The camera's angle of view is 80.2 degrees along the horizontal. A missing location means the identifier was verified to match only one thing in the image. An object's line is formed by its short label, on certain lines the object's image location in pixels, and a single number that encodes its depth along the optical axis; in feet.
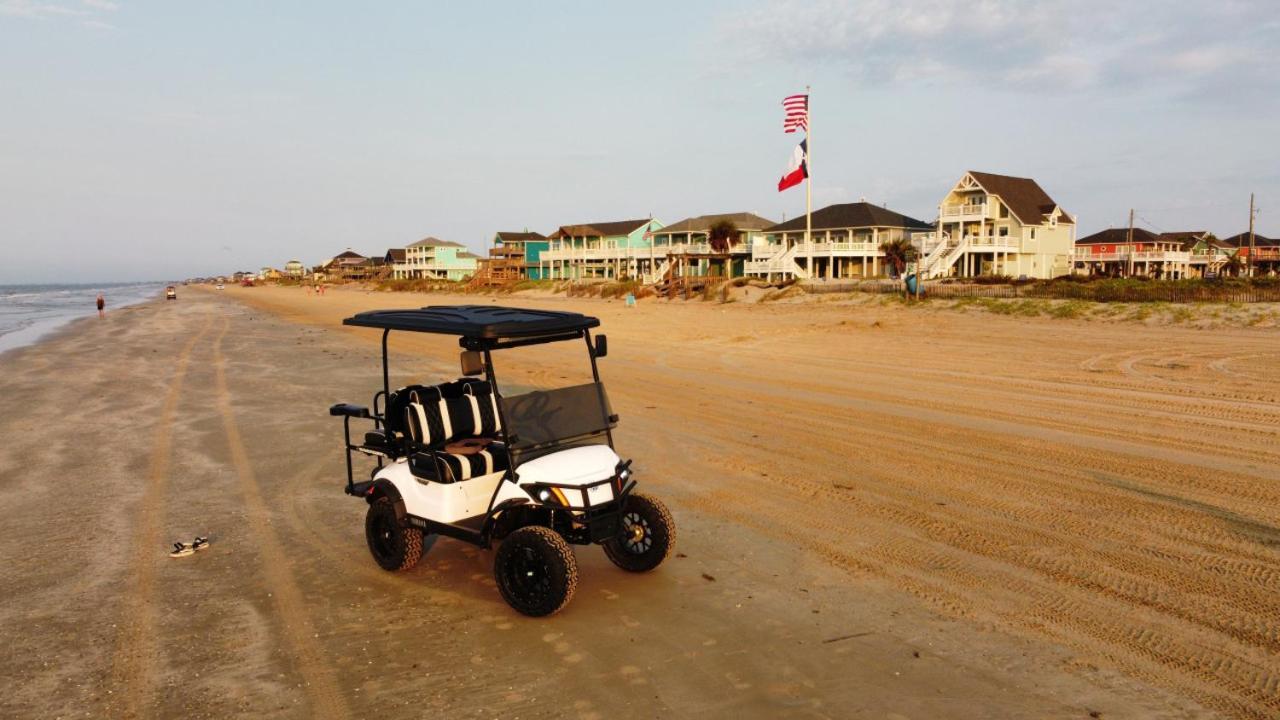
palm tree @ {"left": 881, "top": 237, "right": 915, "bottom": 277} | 192.03
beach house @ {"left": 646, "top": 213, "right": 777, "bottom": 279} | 236.43
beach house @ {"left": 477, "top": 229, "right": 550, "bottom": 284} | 313.12
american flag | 137.08
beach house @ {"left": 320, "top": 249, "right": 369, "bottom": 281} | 523.29
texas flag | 142.61
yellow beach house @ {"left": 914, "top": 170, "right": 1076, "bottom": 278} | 185.26
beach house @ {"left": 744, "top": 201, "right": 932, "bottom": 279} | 203.82
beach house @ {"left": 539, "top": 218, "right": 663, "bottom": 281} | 275.80
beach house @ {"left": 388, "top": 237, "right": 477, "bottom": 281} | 408.05
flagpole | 137.69
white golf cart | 18.84
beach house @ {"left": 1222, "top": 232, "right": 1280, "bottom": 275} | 282.64
